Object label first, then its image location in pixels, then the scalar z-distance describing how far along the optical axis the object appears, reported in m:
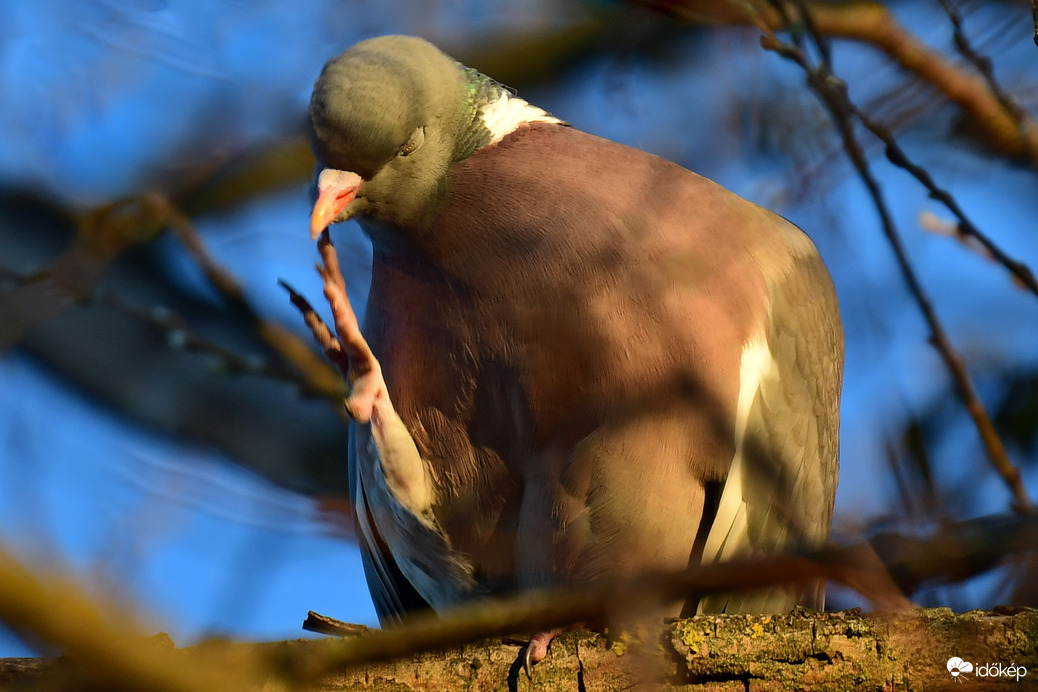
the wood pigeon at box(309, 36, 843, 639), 5.45
